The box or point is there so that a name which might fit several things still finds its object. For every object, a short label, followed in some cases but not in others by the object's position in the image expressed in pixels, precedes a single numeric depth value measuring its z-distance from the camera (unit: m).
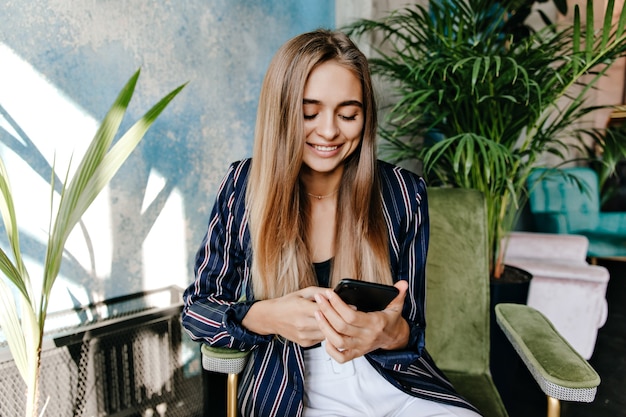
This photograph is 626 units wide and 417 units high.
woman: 0.95
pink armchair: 2.28
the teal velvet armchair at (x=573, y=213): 3.66
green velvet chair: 1.26
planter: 1.81
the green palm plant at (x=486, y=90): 1.64
